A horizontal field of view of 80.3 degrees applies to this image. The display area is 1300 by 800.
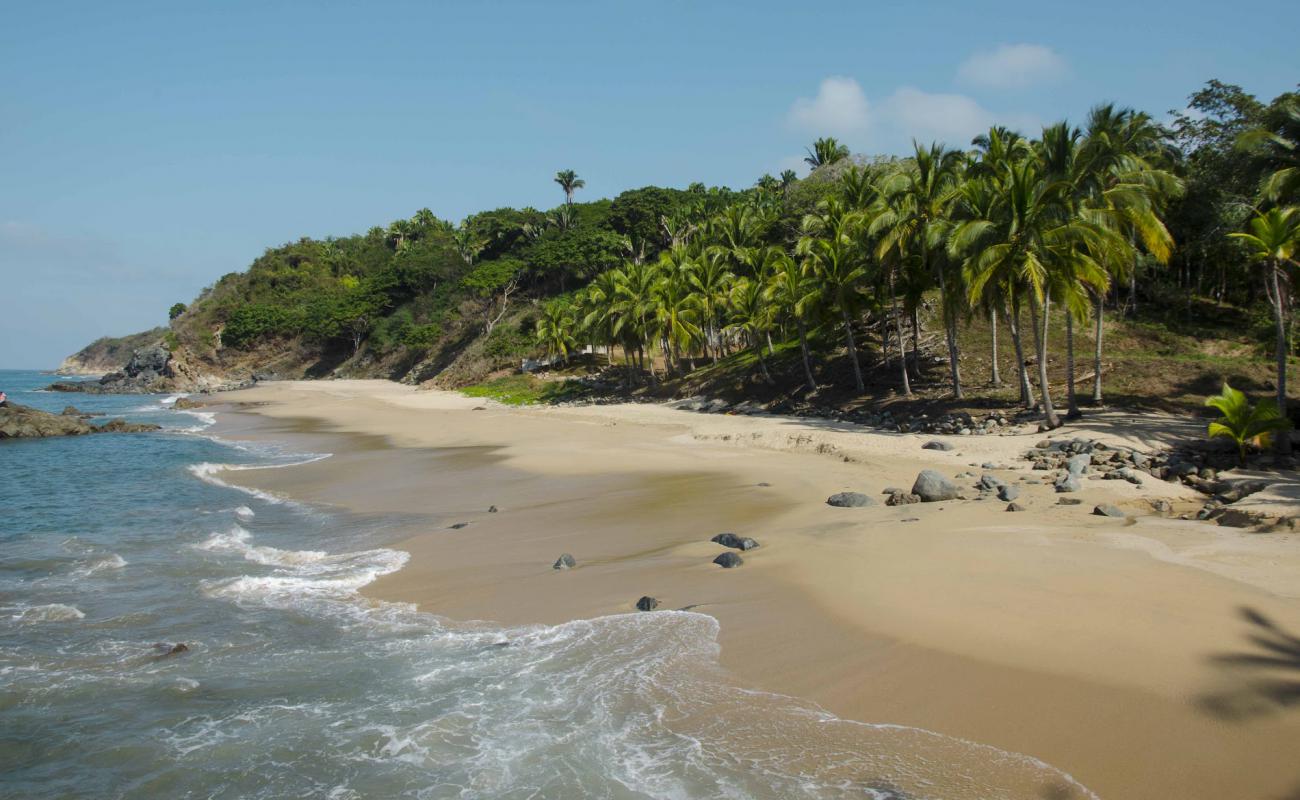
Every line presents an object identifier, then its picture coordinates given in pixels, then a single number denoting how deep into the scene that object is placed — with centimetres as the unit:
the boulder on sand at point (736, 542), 1263
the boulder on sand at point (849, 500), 1519
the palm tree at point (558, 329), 6016
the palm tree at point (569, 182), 10144
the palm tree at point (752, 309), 3800
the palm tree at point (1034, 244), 2228
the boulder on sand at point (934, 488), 1489
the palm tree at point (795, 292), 3403
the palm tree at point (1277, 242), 1809
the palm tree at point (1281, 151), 2014
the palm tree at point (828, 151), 6931
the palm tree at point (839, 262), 3231
